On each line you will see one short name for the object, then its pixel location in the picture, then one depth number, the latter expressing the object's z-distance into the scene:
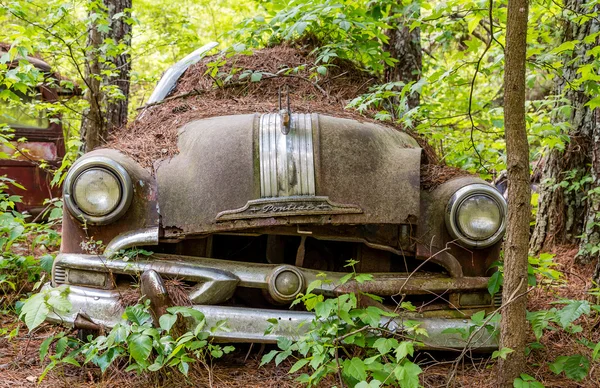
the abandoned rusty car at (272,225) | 2.89
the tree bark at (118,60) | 6.49
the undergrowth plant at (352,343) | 2.32
